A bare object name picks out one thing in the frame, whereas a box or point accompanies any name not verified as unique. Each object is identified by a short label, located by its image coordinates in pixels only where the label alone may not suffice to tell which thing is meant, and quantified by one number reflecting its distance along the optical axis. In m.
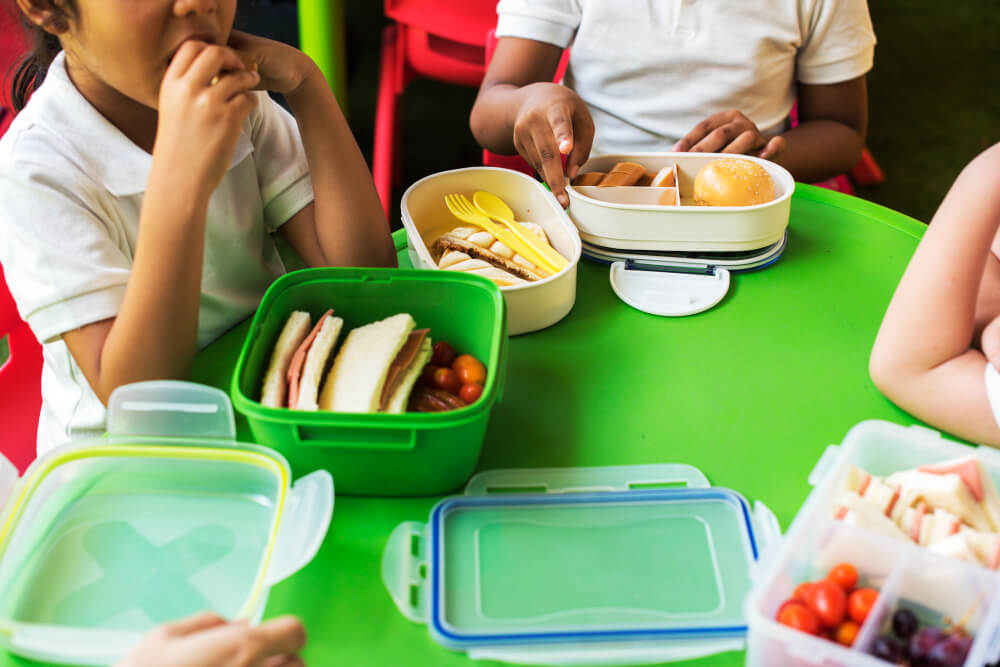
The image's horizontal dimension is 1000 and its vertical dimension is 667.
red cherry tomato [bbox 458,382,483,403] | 0.62
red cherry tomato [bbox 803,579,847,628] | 0.46
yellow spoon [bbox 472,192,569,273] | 0.81
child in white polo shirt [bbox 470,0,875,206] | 1.12
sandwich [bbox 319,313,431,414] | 0.60
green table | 0.55
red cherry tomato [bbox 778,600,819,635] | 0.46
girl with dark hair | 0.67
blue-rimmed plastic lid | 0.51
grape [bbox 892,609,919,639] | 0.47
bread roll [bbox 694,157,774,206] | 0.83
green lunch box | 0.56
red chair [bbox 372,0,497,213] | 1.74
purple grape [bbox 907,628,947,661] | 0.46
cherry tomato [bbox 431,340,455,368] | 0.69
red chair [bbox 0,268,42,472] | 0.93
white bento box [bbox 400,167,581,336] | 0.76
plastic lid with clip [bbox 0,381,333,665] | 0.52
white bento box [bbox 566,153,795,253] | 0.81
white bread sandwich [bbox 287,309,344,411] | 0.60
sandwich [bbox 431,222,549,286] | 0.80
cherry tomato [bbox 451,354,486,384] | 0.64
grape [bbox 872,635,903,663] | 0.46
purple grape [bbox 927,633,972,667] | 0.45
